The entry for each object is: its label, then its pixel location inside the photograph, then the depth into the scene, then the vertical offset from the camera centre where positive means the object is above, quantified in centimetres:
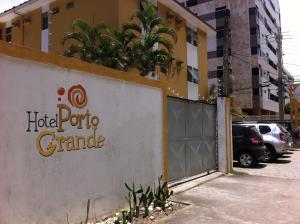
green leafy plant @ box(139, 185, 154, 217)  531 -142
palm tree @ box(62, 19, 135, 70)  1221 +373
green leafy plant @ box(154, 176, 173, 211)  565 -144
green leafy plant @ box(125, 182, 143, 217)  514 -142
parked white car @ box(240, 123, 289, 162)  1244 -70
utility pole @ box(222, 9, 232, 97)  1197 +314
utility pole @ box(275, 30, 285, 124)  2432 +355
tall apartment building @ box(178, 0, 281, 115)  3364 +966
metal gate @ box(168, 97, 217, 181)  716 -32
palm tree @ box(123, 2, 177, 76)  1246 +389
